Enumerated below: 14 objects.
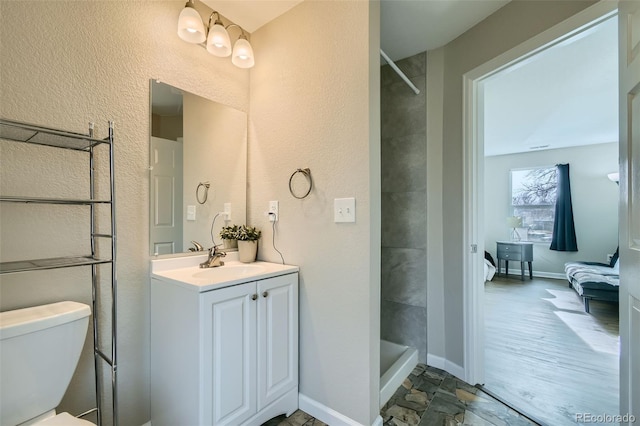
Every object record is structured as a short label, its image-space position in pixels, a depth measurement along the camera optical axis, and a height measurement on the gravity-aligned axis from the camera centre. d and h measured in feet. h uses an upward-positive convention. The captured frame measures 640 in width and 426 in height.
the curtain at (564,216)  17.34 -0.39
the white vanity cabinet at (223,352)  4.16 -2.25
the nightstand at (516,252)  17.75 -2.66
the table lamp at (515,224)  18.79 -0.93
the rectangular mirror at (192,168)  5.22 +0.90
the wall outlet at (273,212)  6.06 -0.01
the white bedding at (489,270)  16.22 -3.45
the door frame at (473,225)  6.43 -0.34
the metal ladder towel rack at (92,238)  3.46 -0.40
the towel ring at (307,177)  5.50 +0.66
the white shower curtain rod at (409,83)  6.37 +3.19
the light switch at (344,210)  4.92 +0.02
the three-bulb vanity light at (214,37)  4.91 +3.21
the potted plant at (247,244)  6.05 -0.68
